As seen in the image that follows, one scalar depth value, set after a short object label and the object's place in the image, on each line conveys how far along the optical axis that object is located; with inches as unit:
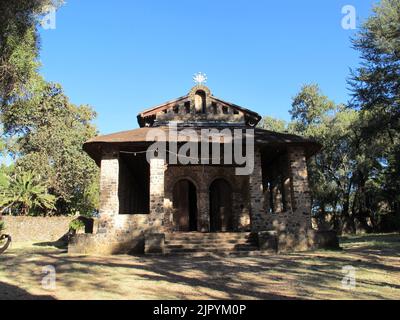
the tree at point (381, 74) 780.6
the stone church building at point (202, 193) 589.6
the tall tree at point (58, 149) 1234.0
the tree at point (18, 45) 554.3
